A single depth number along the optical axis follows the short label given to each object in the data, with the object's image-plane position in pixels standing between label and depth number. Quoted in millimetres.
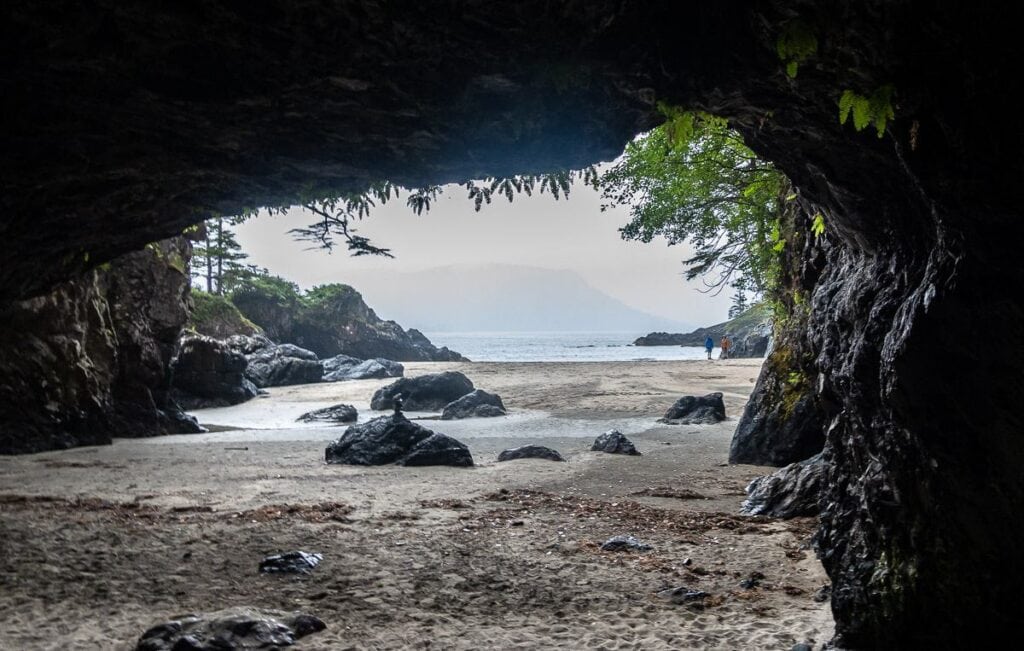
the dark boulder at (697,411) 16406
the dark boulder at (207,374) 21000
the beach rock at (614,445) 11922
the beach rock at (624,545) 5934
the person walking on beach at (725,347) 48438
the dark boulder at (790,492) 6918
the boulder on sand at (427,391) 21578
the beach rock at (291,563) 5324
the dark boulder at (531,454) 11242
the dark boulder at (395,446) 10664
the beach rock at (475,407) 18844
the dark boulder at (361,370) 30875
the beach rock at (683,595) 4688
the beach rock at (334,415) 18516
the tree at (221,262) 47781
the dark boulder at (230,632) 3826
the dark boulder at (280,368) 28125
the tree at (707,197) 13344
